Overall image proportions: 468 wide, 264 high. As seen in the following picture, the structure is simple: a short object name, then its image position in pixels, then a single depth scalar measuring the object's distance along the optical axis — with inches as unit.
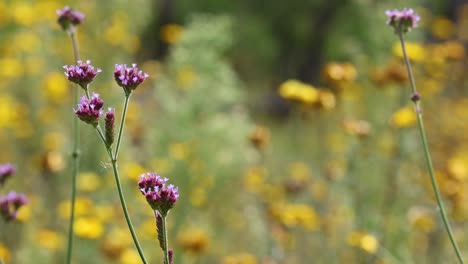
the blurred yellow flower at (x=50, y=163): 204.4
